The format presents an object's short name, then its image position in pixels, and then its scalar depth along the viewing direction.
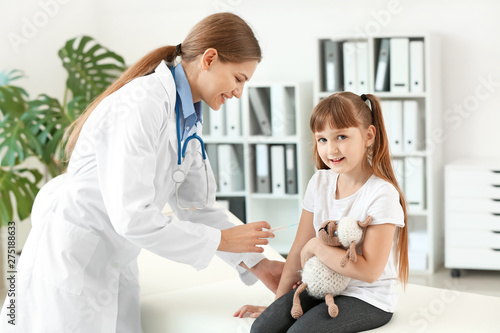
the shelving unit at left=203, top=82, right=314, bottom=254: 3.82
